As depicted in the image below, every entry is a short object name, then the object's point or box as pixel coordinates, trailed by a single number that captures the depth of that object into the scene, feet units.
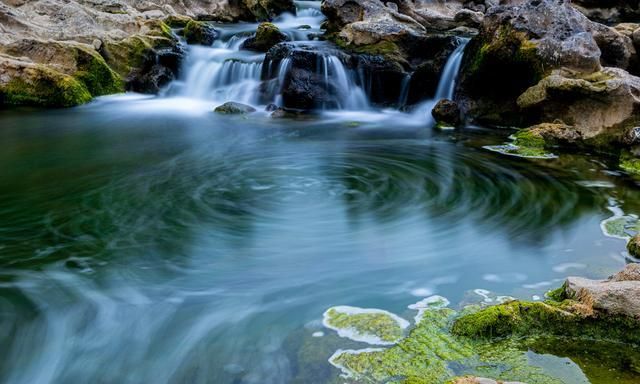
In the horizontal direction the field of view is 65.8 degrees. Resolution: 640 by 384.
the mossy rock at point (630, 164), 28.20
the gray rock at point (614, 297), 10.42
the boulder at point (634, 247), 16.08
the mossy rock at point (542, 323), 10.50
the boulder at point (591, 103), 32.45
